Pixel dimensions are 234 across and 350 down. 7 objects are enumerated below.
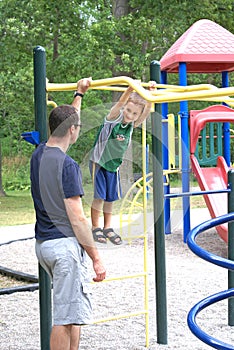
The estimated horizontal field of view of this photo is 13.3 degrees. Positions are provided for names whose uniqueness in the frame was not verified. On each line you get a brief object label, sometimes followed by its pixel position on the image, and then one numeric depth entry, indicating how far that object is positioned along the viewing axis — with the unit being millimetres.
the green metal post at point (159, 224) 5906
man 4498
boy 5674
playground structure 4470
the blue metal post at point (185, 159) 12533
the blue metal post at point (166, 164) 13223
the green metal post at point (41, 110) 5131
